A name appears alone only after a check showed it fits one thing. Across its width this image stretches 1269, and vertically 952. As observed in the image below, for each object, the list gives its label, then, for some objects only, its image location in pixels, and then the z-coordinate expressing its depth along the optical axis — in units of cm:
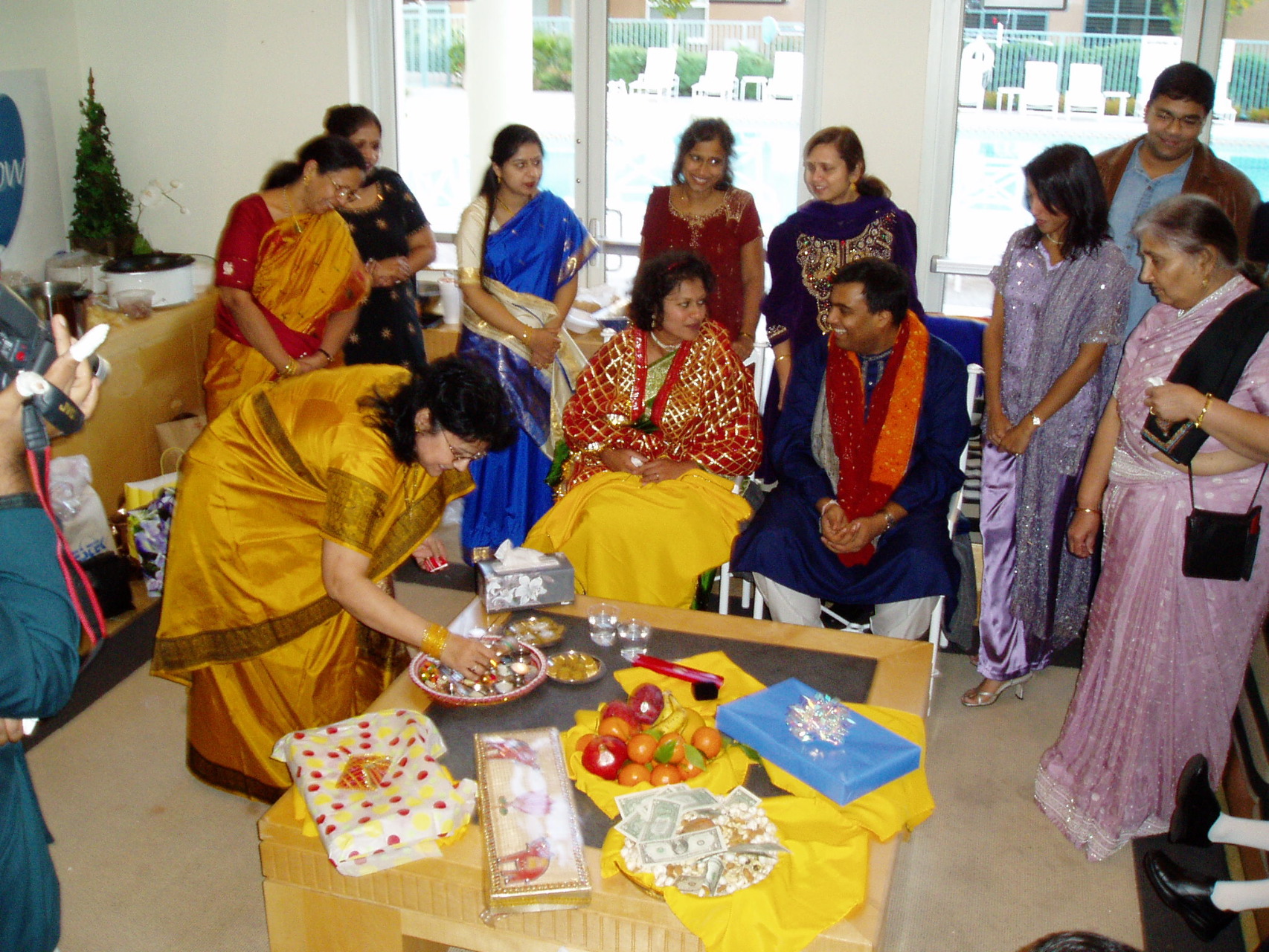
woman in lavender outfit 294
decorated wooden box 170
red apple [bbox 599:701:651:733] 205
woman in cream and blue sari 367
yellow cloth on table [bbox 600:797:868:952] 164
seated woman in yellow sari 313
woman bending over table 220
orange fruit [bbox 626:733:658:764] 195
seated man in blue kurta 303
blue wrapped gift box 189
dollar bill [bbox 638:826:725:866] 173
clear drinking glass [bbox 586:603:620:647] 244
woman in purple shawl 346
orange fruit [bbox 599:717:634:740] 201
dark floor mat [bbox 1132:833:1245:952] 234
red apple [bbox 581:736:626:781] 194
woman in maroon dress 365
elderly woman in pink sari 235
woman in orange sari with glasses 340
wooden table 170
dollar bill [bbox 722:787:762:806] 186
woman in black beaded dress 382
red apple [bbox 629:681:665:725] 208
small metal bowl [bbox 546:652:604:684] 227
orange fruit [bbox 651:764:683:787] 192
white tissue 258
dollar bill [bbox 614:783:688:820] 183
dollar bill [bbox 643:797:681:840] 178
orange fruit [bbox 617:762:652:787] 192
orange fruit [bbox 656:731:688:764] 196
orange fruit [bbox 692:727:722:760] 202
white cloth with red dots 177
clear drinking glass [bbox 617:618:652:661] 240
